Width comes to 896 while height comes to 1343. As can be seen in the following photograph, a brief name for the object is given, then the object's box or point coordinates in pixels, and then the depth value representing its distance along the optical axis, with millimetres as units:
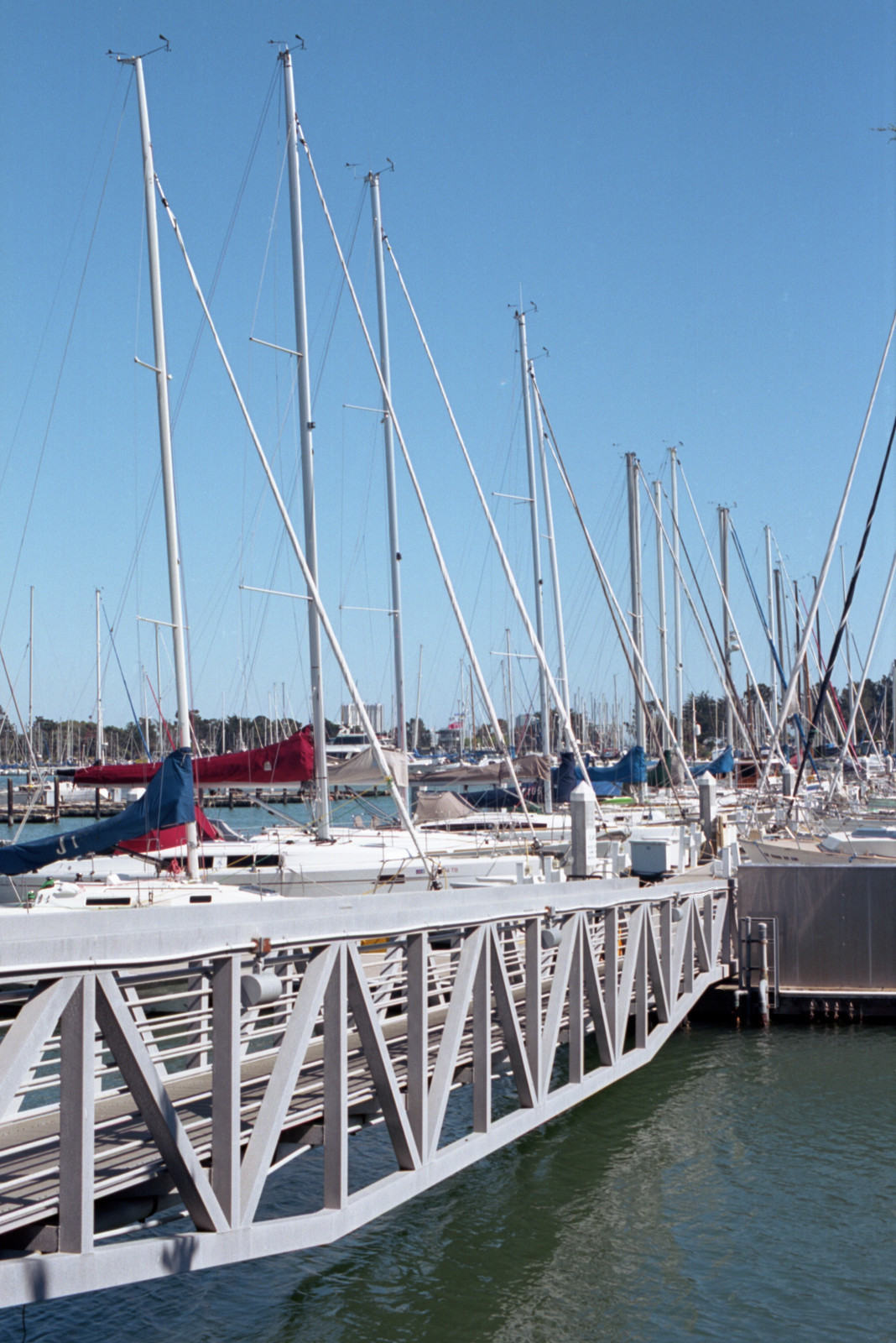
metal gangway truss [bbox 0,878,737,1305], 6191
